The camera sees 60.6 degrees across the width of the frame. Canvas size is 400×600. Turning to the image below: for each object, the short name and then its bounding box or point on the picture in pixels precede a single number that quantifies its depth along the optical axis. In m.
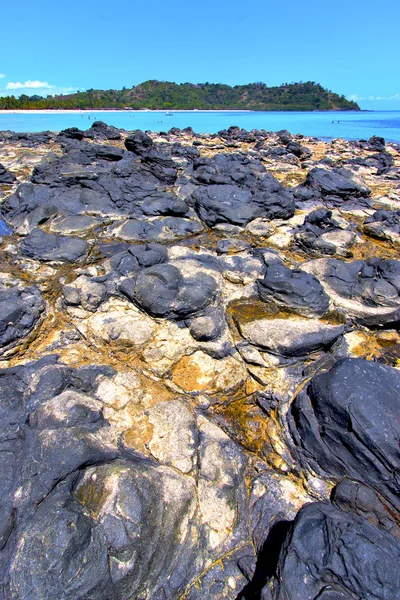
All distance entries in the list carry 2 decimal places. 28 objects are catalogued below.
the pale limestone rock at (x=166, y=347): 3.29
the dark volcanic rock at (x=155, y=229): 5.66
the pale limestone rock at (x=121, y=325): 3.53
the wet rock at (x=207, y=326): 3.54
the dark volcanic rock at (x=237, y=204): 6.25
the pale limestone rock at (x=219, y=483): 2.15
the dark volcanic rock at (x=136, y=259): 4.49
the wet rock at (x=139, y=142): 10.14
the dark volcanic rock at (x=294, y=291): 3.84
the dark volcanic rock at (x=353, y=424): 2.29
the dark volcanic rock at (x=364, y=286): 3.90
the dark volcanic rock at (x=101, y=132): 17.42
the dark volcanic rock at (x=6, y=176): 8.20
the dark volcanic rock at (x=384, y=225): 5.87
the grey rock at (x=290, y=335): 3.35
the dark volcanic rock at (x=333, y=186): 7.91
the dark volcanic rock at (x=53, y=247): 4.84
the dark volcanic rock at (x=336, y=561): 1.58
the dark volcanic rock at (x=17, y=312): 3.38
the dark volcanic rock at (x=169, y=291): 3.76
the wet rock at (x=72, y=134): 16.02
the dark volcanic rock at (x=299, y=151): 13.62
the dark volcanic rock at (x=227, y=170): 7.93
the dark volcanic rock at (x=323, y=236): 5.37
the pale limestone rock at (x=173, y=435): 2.41
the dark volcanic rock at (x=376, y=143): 17.44
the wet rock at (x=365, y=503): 2.10
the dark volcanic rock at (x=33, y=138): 14.82
